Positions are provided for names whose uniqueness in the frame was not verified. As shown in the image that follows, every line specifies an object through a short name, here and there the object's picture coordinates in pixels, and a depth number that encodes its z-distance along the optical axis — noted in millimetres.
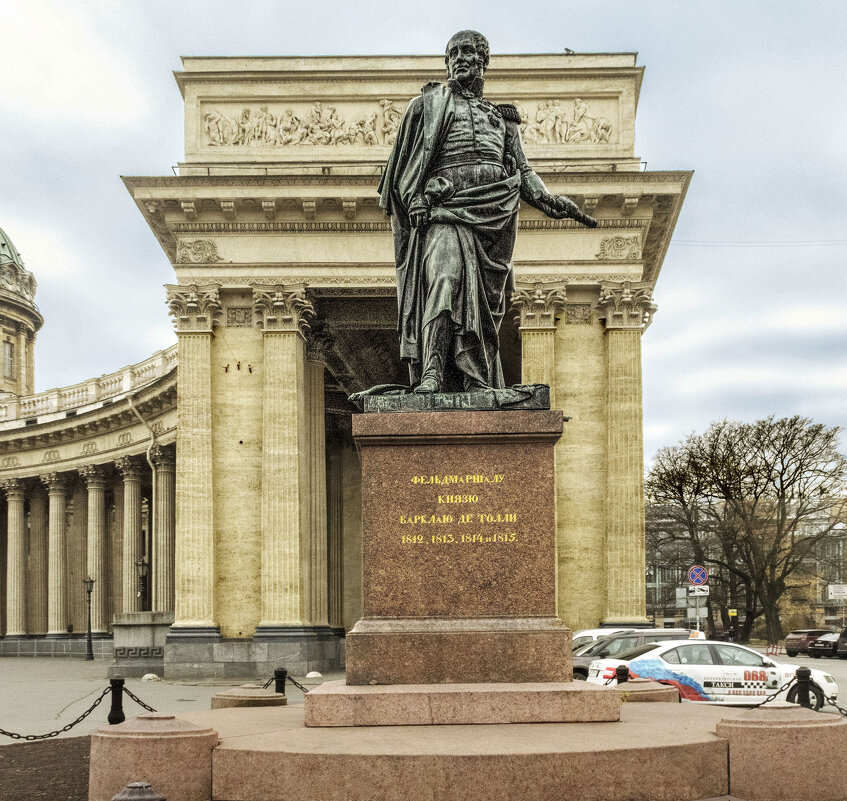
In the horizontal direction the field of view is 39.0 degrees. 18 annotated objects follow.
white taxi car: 20031
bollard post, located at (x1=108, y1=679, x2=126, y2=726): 13142
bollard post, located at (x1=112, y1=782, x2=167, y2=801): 6613
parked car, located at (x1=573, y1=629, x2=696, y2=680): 23250
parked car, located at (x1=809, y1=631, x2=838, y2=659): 53531
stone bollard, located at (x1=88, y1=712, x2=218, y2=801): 7949
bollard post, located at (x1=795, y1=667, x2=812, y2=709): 14125
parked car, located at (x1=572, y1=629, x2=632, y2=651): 27812
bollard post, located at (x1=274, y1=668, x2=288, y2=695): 14602
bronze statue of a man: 10938
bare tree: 61031
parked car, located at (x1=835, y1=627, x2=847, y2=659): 52438
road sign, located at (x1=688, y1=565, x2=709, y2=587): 33781
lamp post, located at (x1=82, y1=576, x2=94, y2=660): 54594
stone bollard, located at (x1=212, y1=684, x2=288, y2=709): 12391
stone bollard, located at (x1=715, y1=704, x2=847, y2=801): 8062
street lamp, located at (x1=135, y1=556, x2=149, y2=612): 49531
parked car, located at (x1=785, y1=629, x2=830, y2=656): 55656
